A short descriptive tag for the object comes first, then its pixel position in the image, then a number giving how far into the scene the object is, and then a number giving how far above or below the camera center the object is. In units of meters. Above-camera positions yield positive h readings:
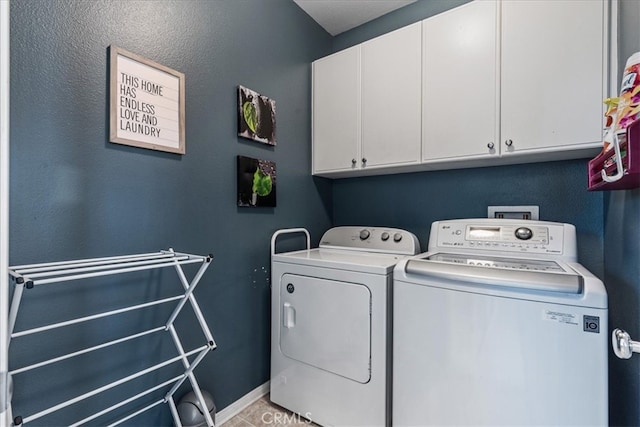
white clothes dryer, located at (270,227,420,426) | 1.41 -0.65
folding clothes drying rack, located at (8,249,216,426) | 0.79 -0.22
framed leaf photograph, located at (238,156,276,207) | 1.72 +0.17
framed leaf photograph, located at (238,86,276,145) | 1.71 +0.57
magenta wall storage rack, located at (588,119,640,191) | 0.77 +0.14
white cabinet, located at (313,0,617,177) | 1.35 +0.67
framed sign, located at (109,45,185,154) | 1.20 +0.47
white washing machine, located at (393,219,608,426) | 0.98 -0.48
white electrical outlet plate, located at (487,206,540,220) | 1.74 -0.01
